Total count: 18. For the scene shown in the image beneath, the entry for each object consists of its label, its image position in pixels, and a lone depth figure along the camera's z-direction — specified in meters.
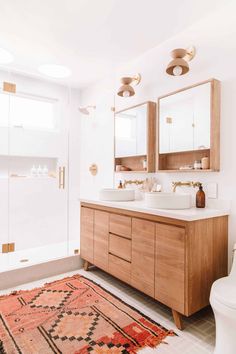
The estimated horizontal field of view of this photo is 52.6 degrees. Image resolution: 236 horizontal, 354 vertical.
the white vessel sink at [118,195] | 2.41
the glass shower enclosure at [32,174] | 3.02
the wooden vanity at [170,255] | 1.61
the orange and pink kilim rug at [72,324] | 1.51
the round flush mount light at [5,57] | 2.57
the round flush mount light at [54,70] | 2.95
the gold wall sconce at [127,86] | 2.59
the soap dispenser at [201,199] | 1.99
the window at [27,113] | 3.11
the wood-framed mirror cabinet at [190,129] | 1.91
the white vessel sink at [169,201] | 1.82
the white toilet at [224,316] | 1.25
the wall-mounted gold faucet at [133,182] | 2.64
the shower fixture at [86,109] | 3.42
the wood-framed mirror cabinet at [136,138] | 2.47
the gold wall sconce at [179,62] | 1.97
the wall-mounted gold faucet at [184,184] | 2.05
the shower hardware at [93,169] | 3.35
